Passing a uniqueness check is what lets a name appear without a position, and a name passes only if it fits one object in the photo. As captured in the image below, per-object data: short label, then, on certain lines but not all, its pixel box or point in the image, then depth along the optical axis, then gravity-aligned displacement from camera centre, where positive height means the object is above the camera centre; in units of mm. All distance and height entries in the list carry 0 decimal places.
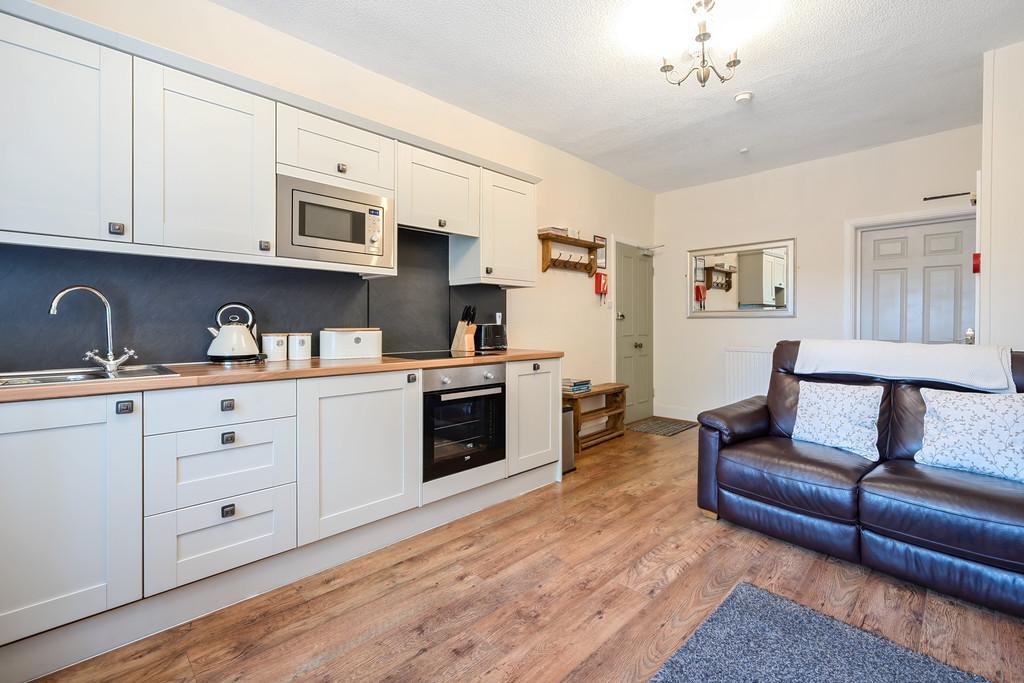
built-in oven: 2475 -476
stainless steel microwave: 2207 +573
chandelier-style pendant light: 2100 +1391
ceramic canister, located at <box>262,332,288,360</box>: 2330 -51
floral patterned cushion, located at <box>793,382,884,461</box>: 2402 -422
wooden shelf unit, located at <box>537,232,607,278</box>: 4012 +741
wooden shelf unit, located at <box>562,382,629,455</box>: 3928 -711
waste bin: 3492 -803
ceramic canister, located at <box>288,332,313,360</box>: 2396 -52
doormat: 4770 -953
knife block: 3043 +1
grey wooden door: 5012 +112
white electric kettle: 2158 -44
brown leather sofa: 1750 -701
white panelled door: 3801 +490
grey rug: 1476 -1074
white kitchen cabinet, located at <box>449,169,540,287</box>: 3062 +656
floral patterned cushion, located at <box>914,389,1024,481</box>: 1968 -421
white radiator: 4695 -351
